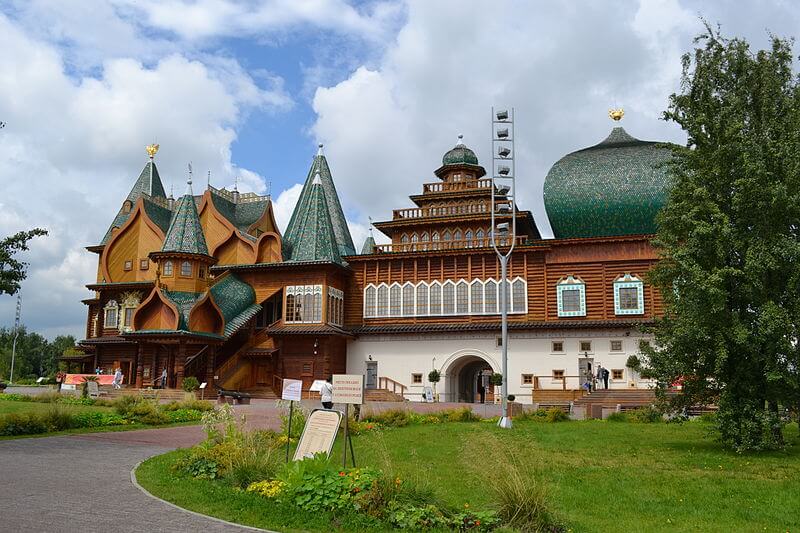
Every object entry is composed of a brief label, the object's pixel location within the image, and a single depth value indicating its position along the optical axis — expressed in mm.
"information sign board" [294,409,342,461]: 10438
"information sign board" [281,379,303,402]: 12305
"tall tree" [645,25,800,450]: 14711
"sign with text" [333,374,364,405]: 10430
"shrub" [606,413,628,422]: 23828
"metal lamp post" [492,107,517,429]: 24419
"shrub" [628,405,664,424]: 23031
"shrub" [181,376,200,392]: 32594
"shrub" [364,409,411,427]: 21453
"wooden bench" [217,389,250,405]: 32031
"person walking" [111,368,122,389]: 35822
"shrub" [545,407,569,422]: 23391
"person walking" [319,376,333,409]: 21480
